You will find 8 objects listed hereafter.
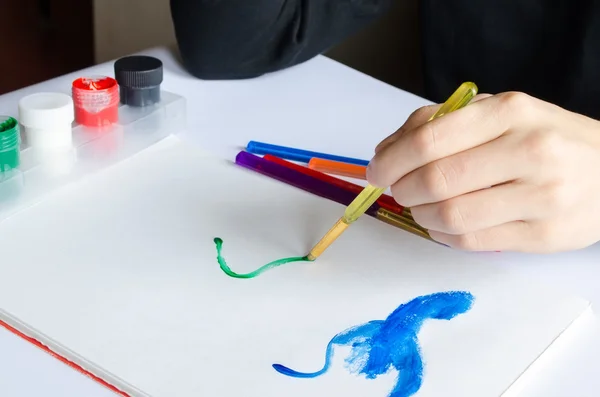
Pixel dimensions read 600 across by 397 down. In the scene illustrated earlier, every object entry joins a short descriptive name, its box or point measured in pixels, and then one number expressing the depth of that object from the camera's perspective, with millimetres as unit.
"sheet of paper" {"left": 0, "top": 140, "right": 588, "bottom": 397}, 467
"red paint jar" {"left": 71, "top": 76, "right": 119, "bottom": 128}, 675
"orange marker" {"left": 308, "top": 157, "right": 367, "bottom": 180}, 683
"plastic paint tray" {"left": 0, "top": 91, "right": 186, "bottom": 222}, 605
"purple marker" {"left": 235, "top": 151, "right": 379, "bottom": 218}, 650
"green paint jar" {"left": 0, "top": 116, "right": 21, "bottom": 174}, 595
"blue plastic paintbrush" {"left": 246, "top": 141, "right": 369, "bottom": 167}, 697
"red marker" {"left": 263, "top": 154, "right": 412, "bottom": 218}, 629
